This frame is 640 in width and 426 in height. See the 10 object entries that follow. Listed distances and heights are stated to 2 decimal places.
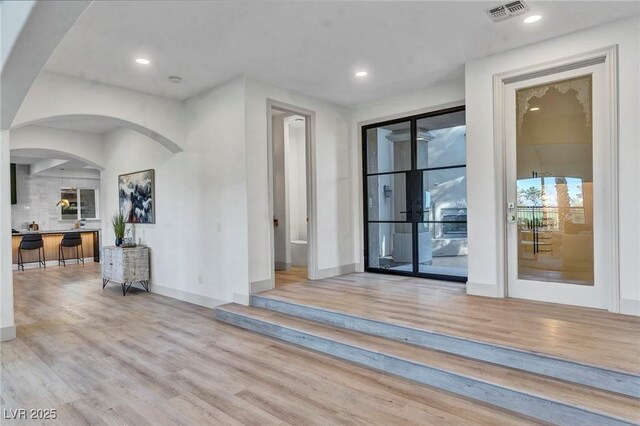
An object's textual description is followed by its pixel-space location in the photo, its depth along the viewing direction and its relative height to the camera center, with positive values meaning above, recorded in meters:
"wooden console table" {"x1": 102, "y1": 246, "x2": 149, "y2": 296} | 6.37 -0.91
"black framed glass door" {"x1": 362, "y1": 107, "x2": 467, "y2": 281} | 5.55 +0.20
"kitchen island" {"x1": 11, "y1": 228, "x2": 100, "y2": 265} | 9.59 -0.84
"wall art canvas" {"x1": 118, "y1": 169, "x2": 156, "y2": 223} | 6.58 +0.32
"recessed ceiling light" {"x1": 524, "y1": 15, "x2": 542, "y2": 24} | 3.52 +1.79
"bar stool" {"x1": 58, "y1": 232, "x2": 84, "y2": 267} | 9.94 -0.74
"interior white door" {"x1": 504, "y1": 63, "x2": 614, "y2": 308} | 3.84 +0.21
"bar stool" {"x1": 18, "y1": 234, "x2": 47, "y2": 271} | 9.33 -0.72
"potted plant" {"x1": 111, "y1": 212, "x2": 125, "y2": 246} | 6.82 -0.27
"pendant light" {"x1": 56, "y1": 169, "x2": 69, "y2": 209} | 11.62 +0.40
